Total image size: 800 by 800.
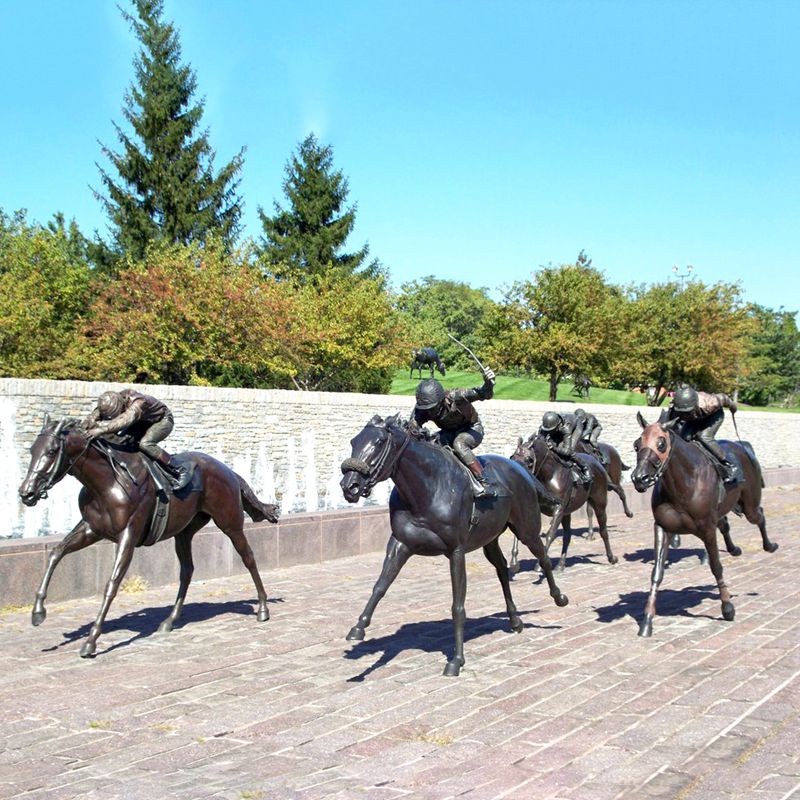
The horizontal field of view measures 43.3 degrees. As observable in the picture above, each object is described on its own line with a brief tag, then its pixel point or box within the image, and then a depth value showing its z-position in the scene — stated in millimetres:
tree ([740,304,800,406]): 101956
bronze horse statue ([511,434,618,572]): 14188
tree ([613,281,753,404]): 58188
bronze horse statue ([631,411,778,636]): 9766
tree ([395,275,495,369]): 58656
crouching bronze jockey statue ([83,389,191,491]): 9375
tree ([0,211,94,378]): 31297
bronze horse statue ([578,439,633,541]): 18094
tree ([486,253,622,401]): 51906
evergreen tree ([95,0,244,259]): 43750
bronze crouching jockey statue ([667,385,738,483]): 10375
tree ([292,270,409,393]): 39250
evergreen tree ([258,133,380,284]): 53969
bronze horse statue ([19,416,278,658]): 8812
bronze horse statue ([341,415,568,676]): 7793
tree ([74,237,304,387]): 31719
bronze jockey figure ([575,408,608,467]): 16922
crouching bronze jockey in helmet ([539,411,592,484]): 14570
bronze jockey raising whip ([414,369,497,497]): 8477
